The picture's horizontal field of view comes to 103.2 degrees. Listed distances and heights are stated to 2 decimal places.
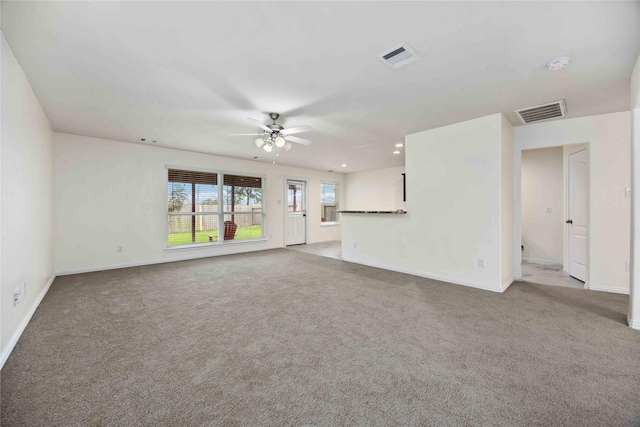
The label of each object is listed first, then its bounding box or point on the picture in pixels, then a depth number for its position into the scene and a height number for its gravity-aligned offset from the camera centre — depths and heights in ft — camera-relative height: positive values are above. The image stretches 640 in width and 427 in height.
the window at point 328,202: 28.94 +1.33
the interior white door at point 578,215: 12.60 -0.16
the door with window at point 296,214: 25.32 -0.04
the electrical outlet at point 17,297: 7.13 -2.35
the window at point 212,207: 18.42 +0.55
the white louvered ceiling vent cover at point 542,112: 10.15 +4.29
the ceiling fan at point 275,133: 11.02 +3.69
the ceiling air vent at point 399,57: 6.69 +4.33
